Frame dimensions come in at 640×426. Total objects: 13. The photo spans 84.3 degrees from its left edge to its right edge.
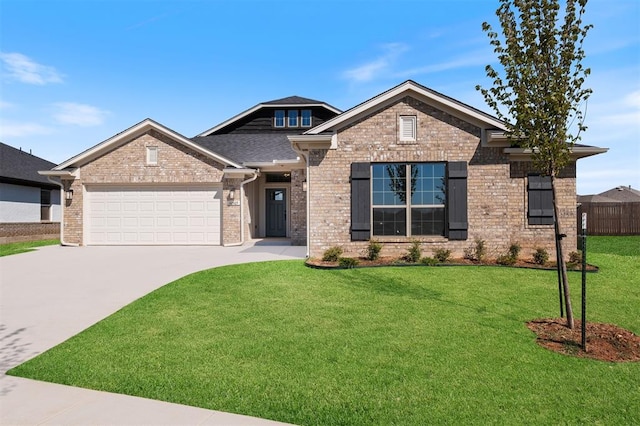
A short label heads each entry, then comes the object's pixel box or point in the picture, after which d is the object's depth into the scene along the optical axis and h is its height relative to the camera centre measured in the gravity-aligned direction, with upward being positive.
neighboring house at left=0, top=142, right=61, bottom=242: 17.41 +0.75
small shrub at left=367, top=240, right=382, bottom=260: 9.74 -1.06
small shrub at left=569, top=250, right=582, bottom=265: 9.37 -1.20
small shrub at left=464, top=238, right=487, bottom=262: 9.73 -1.09
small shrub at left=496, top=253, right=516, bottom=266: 9.37 -1.27
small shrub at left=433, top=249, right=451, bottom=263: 9.47 -1.14
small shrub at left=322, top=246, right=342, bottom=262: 9.59 -1.14
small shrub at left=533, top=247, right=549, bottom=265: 9.48 -1.19
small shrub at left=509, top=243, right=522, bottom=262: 9.58 -1.03
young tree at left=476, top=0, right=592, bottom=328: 4.84 +1.89
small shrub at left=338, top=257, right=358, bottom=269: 9.16 -1.31
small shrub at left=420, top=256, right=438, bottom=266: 9.34 -1.28
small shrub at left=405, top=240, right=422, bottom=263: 9.57 -1.14
